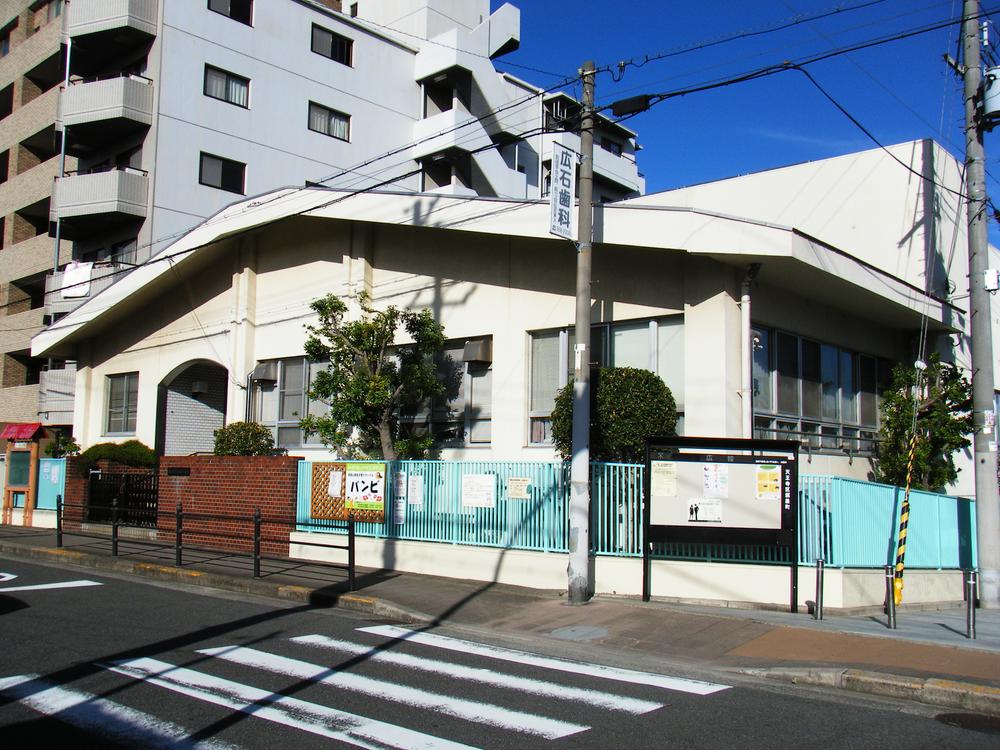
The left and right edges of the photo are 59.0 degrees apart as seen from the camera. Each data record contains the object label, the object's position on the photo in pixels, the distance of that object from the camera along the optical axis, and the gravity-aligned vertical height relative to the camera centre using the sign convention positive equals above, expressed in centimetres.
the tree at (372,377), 1645 +148
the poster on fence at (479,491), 1413 -54
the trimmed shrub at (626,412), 1318 +70
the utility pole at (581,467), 1212 -11
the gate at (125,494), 2116 -108
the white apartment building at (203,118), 3092 +1320
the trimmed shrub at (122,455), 2328 -10
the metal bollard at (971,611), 989 -170
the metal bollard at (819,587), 1086 -152
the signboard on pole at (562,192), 1269 +388
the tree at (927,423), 1672 +79
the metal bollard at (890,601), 1032 -163
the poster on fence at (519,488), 1377 -47
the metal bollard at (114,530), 1682 -154
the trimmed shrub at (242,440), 1995 +29
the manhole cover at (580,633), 1037 -207
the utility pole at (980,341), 1395 +201
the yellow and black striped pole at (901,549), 1236 -120
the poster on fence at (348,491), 1562 -66
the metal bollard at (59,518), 1853 -145
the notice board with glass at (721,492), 1173 -42
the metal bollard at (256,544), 1361 -142
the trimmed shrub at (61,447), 2614 +8
